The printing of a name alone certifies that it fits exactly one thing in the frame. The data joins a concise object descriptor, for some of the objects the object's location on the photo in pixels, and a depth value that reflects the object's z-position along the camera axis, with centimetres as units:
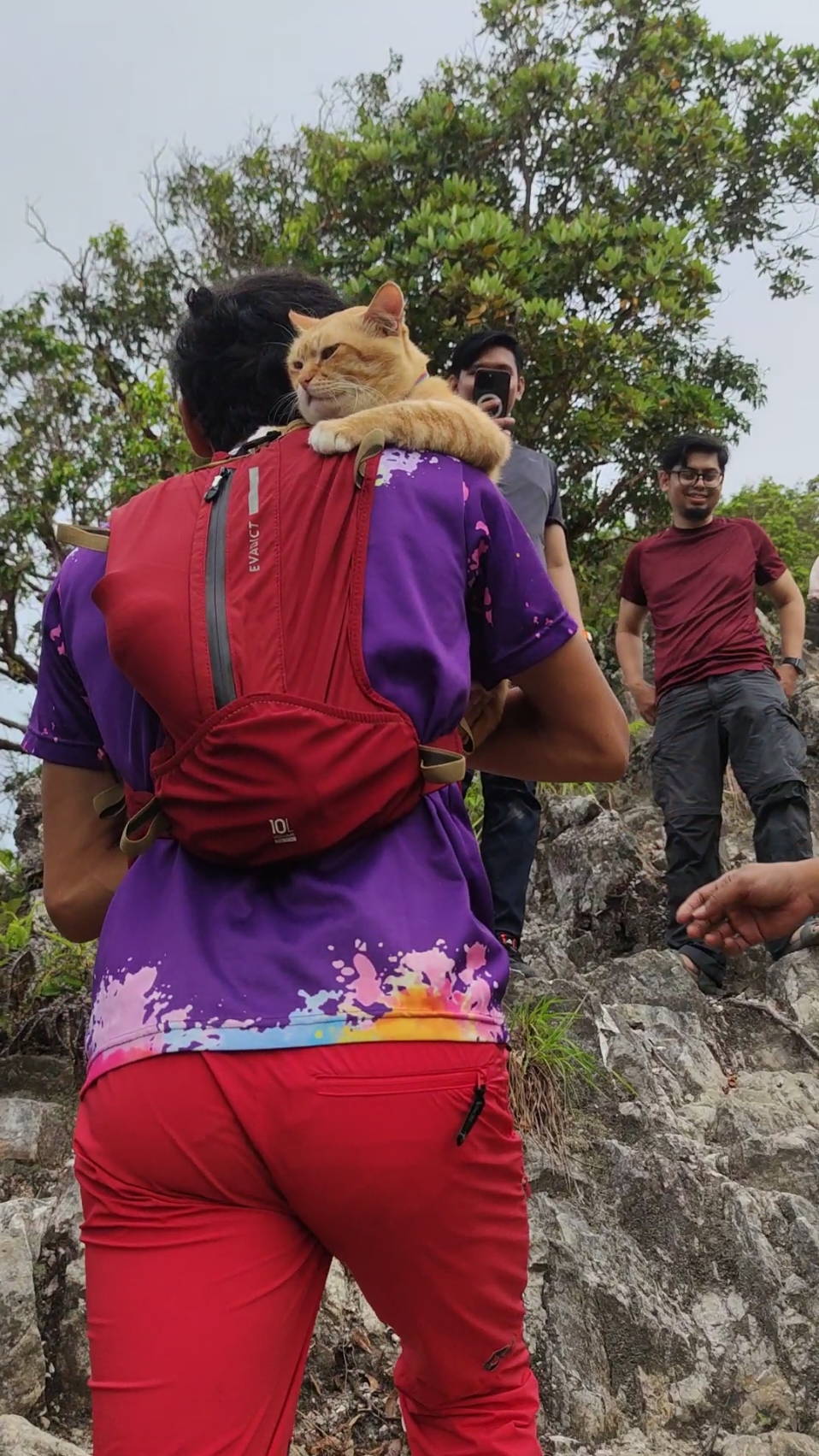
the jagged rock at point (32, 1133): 353
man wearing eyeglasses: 477
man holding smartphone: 391
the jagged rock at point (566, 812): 639
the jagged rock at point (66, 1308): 258
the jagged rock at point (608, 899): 571
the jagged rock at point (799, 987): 458
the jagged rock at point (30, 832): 659
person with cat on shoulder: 114
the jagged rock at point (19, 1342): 247
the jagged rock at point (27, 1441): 214
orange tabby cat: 145
